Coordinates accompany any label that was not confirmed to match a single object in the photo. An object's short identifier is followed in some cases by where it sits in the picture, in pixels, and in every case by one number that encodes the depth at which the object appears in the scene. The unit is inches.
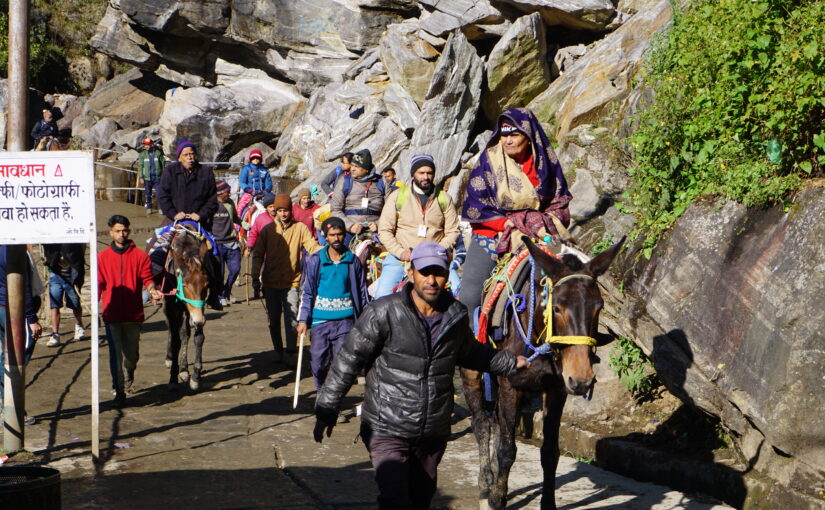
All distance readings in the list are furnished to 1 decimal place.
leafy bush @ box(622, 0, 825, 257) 271.6
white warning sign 299.6
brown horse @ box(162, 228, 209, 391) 441.4
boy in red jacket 397.1
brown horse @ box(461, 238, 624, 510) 239.5
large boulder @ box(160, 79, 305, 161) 1545.3
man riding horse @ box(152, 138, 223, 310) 480.7
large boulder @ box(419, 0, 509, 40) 1108.5
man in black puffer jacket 209.3
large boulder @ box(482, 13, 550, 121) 1027.3
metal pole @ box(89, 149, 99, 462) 306.7
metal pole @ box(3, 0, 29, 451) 295.4
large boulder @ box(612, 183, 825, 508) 251.4
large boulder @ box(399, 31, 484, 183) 1043.9
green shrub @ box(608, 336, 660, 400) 333.7
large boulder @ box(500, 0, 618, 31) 1029.2
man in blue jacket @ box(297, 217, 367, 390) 387.2
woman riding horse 310.3
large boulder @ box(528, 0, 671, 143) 681.6
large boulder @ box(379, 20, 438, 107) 1178.6
